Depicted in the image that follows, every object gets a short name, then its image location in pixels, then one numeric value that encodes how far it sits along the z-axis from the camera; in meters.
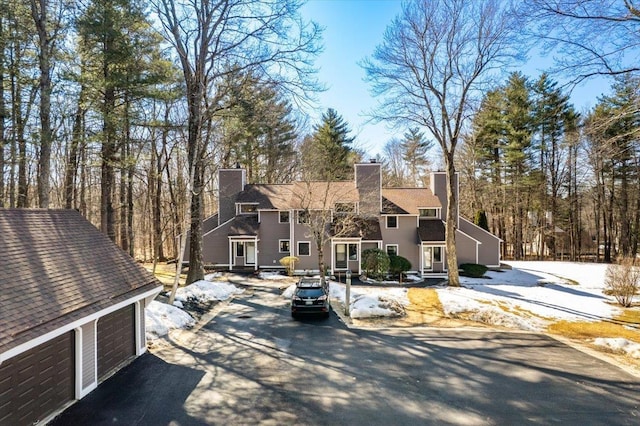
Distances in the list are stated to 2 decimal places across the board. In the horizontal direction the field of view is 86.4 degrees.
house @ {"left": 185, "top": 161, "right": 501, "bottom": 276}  24.23
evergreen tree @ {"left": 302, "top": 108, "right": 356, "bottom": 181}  33.19
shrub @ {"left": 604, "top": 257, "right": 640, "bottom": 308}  15.38
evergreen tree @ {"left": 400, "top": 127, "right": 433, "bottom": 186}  41.31
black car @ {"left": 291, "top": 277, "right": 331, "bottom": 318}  13.36
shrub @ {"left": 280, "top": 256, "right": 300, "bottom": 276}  23.66
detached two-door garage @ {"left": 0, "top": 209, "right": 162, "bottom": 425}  5.49
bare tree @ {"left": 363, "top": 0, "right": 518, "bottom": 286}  17.84
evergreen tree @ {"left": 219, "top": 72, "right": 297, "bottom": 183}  29.66
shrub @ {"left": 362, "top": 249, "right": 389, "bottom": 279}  22.12
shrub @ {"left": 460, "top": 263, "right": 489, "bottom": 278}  22.94
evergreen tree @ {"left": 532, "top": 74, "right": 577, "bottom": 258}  30.44
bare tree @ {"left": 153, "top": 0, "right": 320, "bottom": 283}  15.30
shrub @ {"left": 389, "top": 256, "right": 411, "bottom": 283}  22.58
